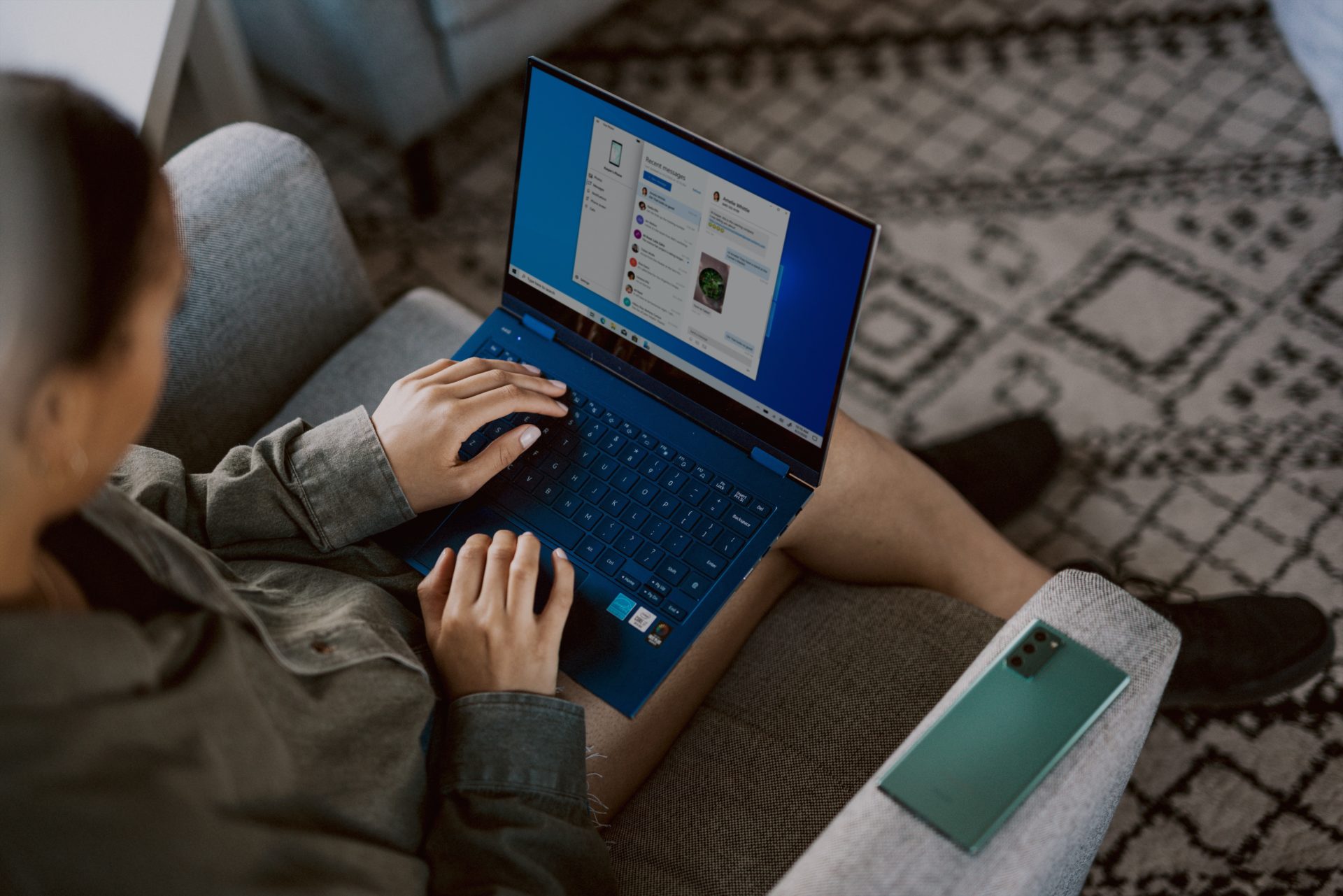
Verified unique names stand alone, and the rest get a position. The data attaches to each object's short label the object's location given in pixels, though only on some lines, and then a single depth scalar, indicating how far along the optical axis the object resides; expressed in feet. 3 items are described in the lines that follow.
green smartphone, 2.16
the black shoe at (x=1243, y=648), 3.73
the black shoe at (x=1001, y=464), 4.34
